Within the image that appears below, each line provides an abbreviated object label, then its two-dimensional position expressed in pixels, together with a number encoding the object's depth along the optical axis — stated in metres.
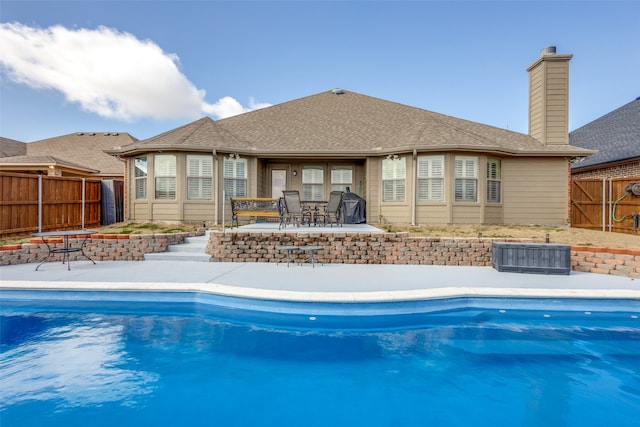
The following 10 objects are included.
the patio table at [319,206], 12.82
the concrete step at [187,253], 8.45
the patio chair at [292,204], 9.90
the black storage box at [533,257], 7.06
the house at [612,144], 12.89
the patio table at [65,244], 7.16
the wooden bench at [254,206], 9.84
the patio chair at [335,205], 10.30
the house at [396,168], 11.62
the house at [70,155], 15.91
